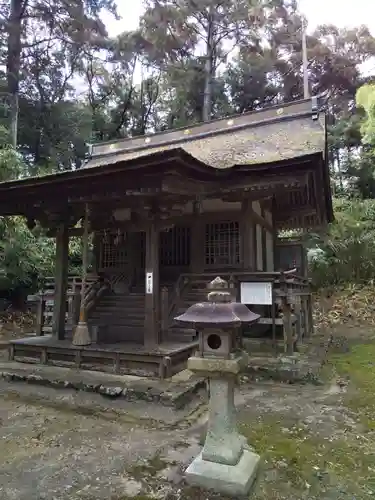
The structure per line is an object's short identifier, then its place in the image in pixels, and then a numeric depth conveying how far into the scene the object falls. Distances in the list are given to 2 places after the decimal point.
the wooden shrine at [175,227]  6.21
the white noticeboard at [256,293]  6.97
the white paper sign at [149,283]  6.46
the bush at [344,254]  16.20
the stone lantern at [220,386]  3.03
